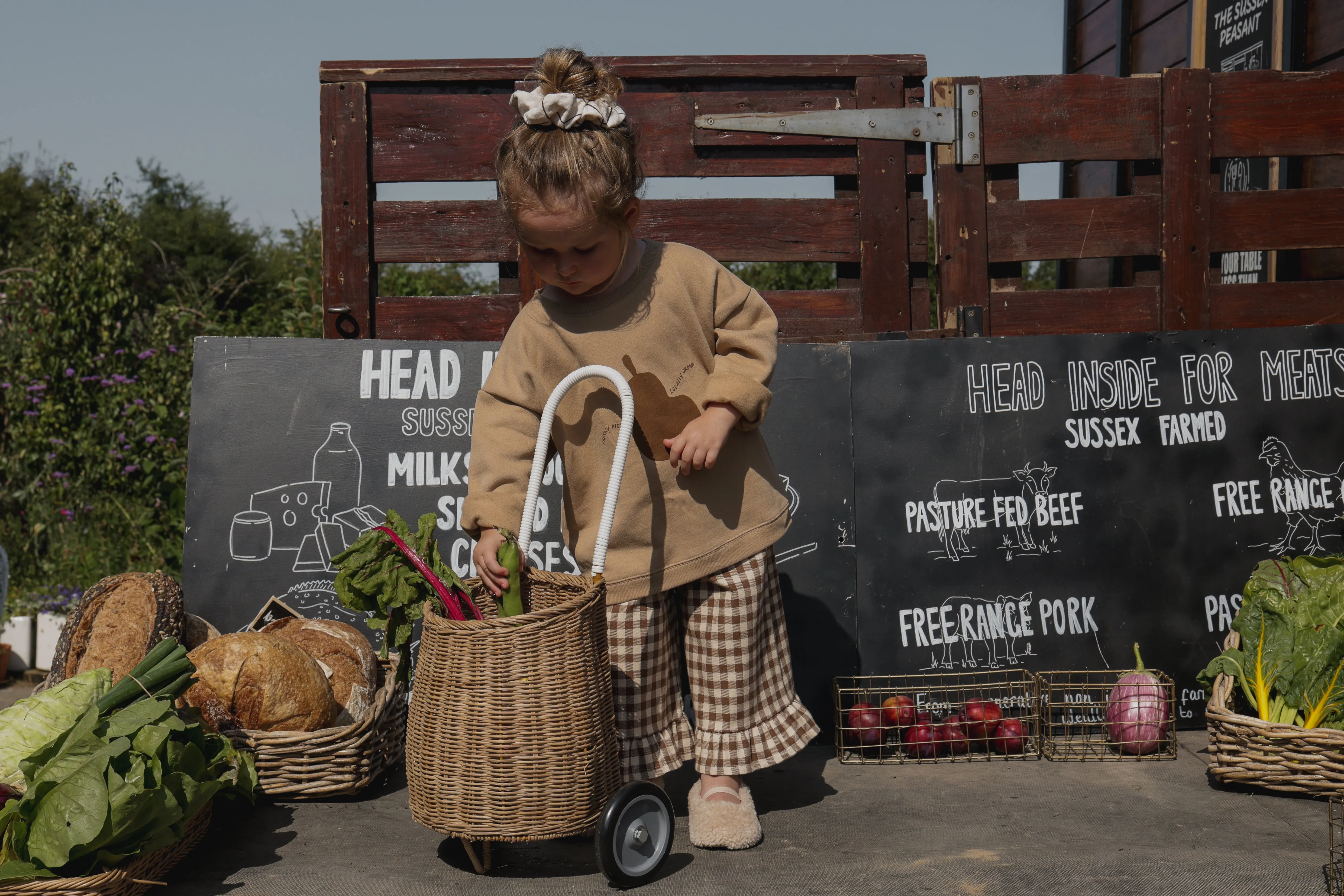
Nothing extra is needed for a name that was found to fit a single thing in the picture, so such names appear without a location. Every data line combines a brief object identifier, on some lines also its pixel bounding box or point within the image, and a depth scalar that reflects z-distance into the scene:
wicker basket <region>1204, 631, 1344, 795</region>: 3.14
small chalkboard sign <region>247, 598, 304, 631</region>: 3.82
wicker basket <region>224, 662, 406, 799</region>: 3.25
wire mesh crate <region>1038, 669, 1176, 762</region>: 3.73
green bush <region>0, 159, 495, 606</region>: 6.12
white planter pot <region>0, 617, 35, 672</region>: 5.43
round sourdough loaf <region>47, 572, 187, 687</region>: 3.36
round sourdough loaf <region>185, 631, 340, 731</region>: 3.24
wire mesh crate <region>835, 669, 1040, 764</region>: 3.77
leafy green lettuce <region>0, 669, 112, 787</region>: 2.64
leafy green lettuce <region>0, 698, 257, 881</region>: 2.32
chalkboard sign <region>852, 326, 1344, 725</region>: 4.16
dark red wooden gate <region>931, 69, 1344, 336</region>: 4.70
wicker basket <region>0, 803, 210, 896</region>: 2.28
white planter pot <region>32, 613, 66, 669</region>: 5.38
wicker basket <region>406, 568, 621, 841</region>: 2.52
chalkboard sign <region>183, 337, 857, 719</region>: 4.12
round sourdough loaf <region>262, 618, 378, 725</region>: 3.49
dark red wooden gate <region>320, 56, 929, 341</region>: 4.61
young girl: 2.84
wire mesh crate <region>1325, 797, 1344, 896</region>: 2.45
